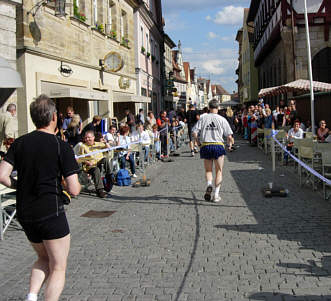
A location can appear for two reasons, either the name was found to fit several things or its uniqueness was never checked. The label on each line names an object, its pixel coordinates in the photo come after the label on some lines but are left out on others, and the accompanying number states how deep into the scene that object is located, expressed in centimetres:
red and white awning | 1698
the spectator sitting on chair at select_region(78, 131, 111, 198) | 963
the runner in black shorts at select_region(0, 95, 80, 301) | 336
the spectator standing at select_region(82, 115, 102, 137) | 1116
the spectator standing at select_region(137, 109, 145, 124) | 2123
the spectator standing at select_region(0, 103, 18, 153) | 1044
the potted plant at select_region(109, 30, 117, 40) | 2080
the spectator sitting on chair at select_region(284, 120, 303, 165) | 1333
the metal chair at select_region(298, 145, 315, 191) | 964
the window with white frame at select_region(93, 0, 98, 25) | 1896
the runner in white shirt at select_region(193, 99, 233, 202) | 869
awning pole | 1320
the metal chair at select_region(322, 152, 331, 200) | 872
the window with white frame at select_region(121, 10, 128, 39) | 2419
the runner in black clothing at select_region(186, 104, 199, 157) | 1847
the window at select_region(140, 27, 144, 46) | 2914
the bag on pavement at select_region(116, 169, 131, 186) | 1119
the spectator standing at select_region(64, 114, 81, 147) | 1095
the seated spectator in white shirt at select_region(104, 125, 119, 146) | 1262
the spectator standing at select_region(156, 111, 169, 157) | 1797
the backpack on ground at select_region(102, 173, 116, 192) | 1007
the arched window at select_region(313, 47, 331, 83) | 2278
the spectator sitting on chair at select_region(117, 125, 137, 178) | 1222
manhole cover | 795
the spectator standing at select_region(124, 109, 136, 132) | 1797
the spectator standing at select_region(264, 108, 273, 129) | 1809
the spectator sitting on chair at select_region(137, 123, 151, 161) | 1455
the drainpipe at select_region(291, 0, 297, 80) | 2230
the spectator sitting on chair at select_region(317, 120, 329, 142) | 1252
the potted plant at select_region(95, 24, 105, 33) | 1883
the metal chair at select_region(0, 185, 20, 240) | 649
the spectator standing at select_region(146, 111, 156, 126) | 1791
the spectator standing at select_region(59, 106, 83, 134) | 1228
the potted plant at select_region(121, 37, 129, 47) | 2305
